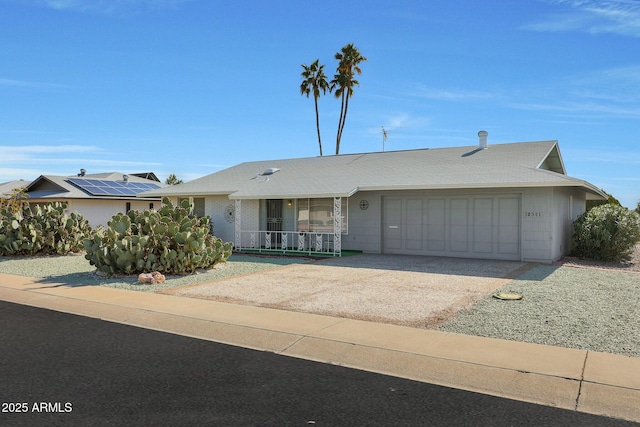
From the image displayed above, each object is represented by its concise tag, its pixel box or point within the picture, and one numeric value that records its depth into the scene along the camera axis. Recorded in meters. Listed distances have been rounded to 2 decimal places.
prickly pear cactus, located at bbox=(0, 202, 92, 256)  18.03
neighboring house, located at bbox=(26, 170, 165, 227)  29.44
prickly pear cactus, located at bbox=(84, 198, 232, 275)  12.65
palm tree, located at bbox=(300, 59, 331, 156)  40.69
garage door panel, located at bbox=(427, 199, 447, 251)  17.41
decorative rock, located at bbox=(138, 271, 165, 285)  11.70
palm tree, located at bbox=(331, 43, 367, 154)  39.25
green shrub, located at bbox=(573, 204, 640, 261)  16.17
